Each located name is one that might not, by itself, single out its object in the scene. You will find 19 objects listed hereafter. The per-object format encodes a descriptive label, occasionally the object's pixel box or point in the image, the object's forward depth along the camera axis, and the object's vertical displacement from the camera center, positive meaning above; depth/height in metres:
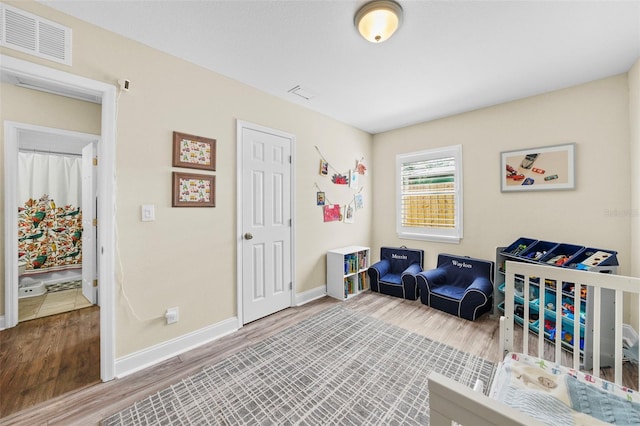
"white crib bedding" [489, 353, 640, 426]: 0.98 -0.77
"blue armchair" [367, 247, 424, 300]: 3.37 -0.85
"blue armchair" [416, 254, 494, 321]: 2.76 -0.88
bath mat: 3.73 -1.12
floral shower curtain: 3.77 +0.02
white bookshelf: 3.43 -0.84
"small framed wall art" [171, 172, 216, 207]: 2.19 +0.20
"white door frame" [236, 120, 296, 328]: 2.60 -0.03
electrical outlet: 2.14 -0.87
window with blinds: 3.50 +0.27
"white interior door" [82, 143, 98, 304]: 3.16 -0.12
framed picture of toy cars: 2.68 +0.50
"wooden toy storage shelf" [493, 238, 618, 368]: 1.96 -0.69
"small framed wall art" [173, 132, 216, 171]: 2.19 +0.55
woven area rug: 1.53 -1.22
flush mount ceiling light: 1.60 +1.28
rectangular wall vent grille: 1.53 +1.12
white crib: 0.52 -0.44
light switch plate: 2.03 +0.00
